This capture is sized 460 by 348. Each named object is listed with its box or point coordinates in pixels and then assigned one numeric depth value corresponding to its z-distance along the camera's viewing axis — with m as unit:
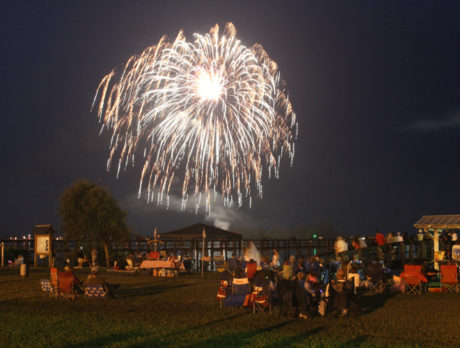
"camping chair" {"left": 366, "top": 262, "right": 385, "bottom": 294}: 18.05
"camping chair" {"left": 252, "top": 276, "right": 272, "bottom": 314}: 13.16
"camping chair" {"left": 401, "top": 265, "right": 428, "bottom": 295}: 17.09
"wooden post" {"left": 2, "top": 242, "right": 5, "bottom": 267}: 34.91
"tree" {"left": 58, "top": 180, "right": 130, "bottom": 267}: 38.47
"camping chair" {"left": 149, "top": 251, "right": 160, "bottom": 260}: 28.66
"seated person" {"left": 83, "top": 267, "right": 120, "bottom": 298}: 15.62
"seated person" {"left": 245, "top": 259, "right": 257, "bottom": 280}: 17.48
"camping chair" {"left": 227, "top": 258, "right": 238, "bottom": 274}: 21.85
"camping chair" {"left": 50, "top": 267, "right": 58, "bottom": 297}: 15.97
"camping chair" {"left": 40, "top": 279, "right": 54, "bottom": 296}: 16.52
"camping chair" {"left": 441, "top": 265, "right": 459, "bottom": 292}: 17.56
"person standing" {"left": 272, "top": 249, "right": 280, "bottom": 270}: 23.76
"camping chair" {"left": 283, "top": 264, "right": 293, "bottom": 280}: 19.83
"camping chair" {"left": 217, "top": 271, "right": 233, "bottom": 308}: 14.41
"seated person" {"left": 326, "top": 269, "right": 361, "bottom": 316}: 12.76
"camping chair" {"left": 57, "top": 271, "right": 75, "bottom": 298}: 15.72
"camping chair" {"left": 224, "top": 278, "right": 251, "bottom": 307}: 13.75
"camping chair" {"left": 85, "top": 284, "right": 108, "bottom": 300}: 15.57
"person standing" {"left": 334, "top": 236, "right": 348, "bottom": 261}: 25.06
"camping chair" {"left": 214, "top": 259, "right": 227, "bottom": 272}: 28.54
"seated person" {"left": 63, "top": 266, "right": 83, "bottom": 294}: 15.89
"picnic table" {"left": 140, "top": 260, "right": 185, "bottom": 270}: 26.17
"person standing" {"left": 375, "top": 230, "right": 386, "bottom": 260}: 27.55
